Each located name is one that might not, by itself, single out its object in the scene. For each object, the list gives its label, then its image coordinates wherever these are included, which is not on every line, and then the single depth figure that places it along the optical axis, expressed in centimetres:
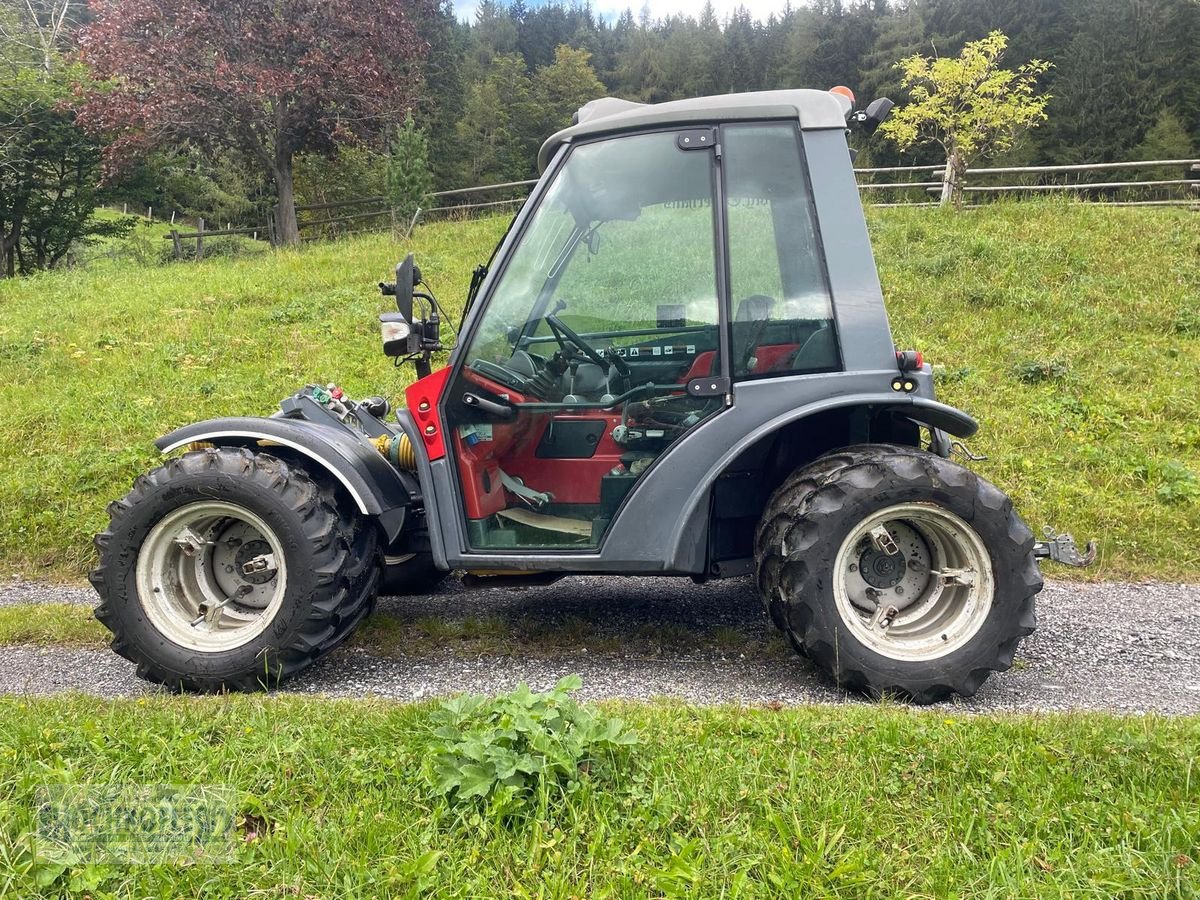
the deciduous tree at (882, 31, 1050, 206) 1861
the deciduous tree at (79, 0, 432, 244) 1658
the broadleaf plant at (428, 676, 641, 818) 222
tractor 330
